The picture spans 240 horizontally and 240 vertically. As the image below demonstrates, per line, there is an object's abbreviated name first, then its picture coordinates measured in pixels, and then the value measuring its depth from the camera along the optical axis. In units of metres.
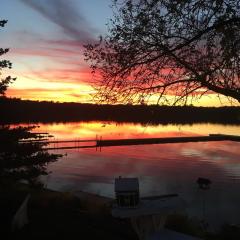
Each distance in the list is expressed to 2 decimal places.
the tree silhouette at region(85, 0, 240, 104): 3.91
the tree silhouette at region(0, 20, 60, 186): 8.17
